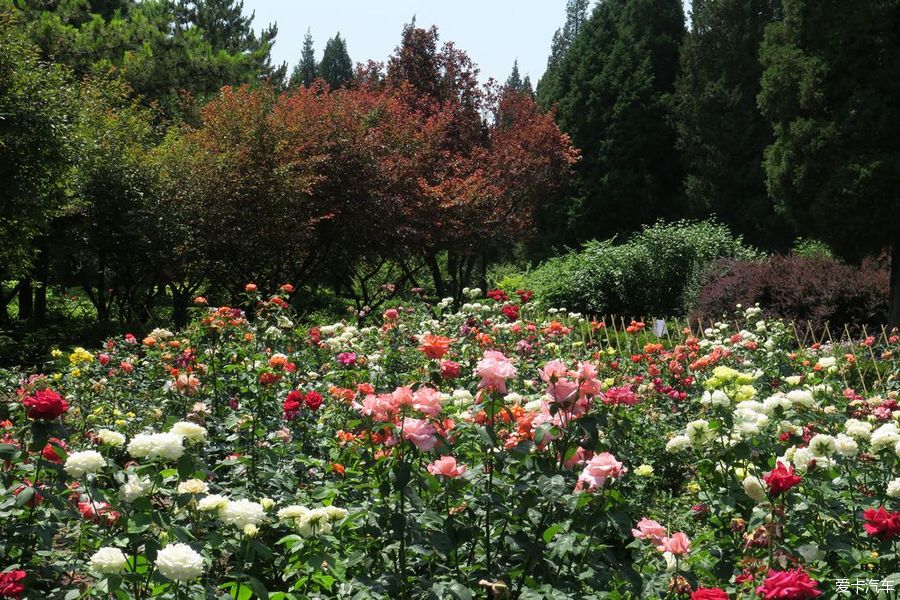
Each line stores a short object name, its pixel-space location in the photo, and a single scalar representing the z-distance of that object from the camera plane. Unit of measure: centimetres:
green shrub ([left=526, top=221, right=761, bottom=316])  1449
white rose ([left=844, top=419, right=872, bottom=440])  241
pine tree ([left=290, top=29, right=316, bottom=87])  5459
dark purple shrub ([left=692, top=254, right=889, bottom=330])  1155
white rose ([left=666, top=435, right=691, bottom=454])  247
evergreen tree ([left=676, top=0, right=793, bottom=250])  2070
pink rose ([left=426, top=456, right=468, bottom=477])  204
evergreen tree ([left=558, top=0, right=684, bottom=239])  2286
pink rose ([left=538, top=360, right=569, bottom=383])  216
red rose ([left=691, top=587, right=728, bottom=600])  154
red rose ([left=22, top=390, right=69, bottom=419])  198
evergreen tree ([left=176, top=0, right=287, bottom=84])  2494
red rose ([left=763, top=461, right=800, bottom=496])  178
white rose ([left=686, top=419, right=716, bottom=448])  234
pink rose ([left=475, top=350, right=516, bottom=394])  210
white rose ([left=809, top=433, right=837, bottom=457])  211
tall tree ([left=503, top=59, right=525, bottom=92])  6316
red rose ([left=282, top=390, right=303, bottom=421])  301
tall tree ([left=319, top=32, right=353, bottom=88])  5025
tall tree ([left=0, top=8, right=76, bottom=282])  873
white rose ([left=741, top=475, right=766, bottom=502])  202
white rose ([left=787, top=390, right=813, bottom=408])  260
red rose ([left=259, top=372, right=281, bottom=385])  337
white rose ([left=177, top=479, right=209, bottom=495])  192
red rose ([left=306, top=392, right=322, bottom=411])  303
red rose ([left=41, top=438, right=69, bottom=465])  210
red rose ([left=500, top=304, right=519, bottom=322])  534
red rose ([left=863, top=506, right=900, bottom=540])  181
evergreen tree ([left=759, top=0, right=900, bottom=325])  1087
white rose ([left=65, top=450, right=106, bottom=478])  191
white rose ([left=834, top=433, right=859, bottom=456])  221
